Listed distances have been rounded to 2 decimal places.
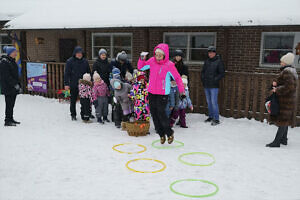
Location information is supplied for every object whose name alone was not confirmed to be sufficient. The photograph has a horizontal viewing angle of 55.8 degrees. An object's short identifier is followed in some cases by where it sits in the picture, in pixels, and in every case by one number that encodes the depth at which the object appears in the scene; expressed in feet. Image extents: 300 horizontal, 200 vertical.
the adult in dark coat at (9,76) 20.66
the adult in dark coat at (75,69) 22.74
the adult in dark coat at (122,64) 21.42
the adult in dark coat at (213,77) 22.65
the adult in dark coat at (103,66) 22.53
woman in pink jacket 16.65
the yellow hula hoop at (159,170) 13.94
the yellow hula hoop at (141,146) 16.76
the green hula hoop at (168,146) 17.60
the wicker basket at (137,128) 19.43
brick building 23.98
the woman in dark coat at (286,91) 16.44
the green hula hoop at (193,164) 14.81
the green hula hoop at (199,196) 11.49
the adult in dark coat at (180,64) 21.86
